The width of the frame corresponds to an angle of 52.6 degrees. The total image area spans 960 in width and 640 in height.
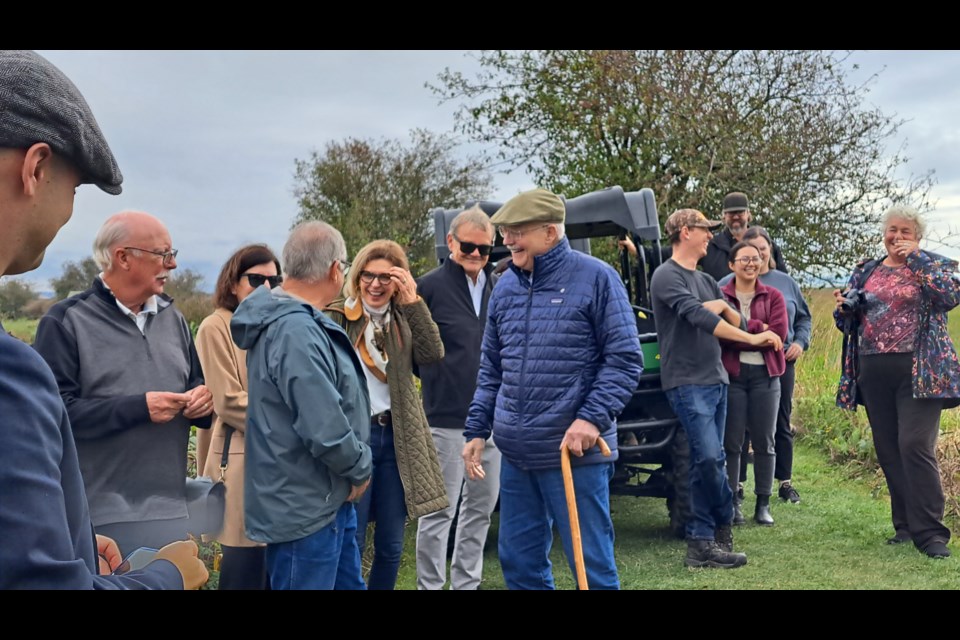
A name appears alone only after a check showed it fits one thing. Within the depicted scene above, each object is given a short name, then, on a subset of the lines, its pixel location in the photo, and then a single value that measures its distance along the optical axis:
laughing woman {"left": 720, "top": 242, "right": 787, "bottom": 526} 6.79
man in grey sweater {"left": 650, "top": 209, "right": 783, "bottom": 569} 5.82
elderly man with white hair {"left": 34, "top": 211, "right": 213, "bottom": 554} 3.53
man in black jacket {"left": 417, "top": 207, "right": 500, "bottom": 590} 5.04
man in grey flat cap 1.14
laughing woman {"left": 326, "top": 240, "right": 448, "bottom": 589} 4.39
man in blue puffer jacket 4.11
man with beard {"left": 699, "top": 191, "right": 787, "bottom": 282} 7.60
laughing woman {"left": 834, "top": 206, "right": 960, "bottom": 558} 5.89
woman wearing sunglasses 4.07
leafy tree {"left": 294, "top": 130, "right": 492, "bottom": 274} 19.44
